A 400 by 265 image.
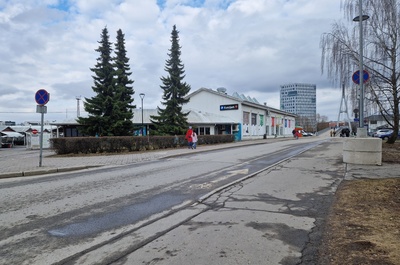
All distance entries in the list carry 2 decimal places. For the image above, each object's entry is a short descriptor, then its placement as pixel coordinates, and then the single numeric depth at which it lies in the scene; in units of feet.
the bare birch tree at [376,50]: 50.37
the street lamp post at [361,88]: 40.27
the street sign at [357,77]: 43.17
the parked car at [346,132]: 158.59
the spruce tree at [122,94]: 91.09
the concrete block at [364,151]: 38.11
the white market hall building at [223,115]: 133.08
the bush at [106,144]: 59.11
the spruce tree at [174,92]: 102.91
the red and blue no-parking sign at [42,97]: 40.60
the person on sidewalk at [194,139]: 74.77
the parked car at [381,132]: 139.62
